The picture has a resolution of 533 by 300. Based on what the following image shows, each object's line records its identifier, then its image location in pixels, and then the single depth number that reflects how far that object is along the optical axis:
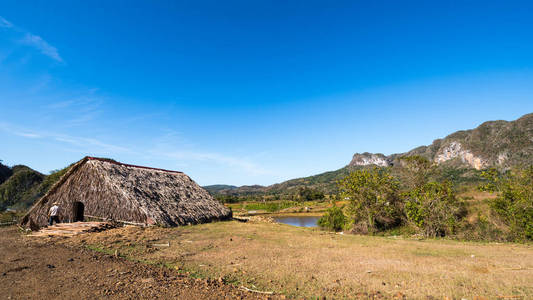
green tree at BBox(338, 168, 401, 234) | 12.88
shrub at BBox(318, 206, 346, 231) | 15.97
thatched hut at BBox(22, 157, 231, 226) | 12.59
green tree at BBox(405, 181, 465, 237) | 10.95
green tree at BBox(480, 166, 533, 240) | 9.07
